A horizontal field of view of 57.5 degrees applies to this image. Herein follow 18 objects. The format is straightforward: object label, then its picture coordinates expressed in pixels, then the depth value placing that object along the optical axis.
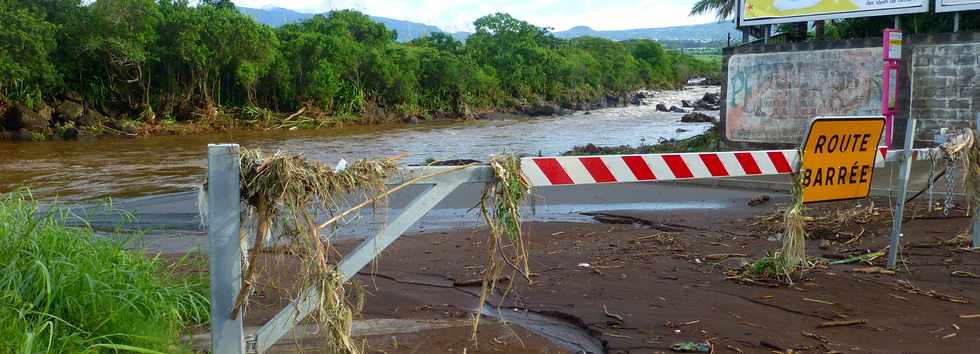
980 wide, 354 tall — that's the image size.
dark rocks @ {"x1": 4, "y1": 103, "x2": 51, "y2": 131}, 28.77
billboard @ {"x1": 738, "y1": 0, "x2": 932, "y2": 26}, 16.59
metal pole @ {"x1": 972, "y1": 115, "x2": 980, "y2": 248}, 6.95
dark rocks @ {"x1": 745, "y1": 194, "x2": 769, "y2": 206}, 10.83
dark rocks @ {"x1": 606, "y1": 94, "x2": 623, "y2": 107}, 58.10
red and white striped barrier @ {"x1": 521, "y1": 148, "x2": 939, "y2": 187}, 4.38
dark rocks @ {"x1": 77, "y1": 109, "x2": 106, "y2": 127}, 30.62
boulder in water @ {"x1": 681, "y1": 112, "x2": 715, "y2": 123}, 39.46
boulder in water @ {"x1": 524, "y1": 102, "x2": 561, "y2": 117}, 48.68
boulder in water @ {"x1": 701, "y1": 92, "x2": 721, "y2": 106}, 54.84
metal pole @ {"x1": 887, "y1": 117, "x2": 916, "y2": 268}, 6.23
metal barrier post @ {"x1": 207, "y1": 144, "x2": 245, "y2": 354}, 3.45
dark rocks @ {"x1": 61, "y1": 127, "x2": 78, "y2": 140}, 29.00
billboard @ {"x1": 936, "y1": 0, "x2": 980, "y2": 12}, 15.20
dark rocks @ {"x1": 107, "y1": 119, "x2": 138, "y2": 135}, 30.92
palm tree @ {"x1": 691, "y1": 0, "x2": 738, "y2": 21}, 36.11
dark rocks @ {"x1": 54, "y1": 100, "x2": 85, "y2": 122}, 30.72
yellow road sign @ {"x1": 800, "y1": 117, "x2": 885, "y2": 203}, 5.80
